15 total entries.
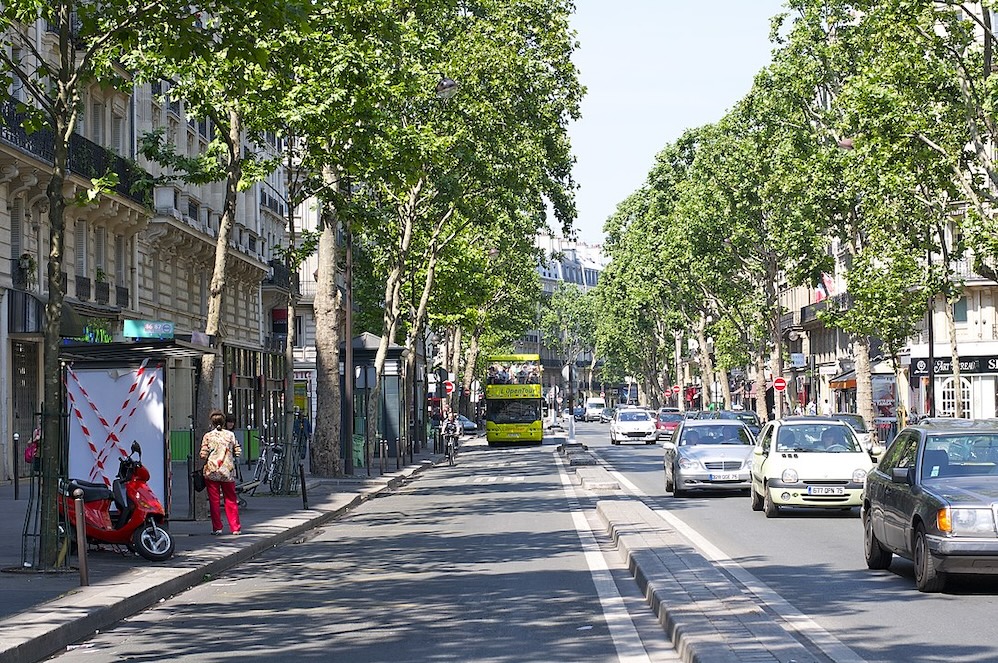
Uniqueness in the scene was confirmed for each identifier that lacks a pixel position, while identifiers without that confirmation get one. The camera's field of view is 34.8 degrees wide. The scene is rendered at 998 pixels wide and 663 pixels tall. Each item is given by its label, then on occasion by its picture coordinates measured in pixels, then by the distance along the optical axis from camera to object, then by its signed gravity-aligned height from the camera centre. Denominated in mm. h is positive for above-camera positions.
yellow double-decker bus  76188 +113
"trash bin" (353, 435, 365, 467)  42844 -951
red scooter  16719 -990
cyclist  49812 -614
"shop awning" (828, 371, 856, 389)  81312 +1105
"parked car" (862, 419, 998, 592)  12719 -866
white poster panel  19375 +91
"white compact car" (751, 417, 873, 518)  23016 -1054
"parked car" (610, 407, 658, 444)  74750 -952
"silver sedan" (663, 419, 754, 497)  28969 -952
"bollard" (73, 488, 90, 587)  14164 -1056
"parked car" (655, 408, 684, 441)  83062 -864
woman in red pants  20594 -701
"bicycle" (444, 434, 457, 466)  49691 -1109
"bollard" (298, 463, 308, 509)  26034 -1263
